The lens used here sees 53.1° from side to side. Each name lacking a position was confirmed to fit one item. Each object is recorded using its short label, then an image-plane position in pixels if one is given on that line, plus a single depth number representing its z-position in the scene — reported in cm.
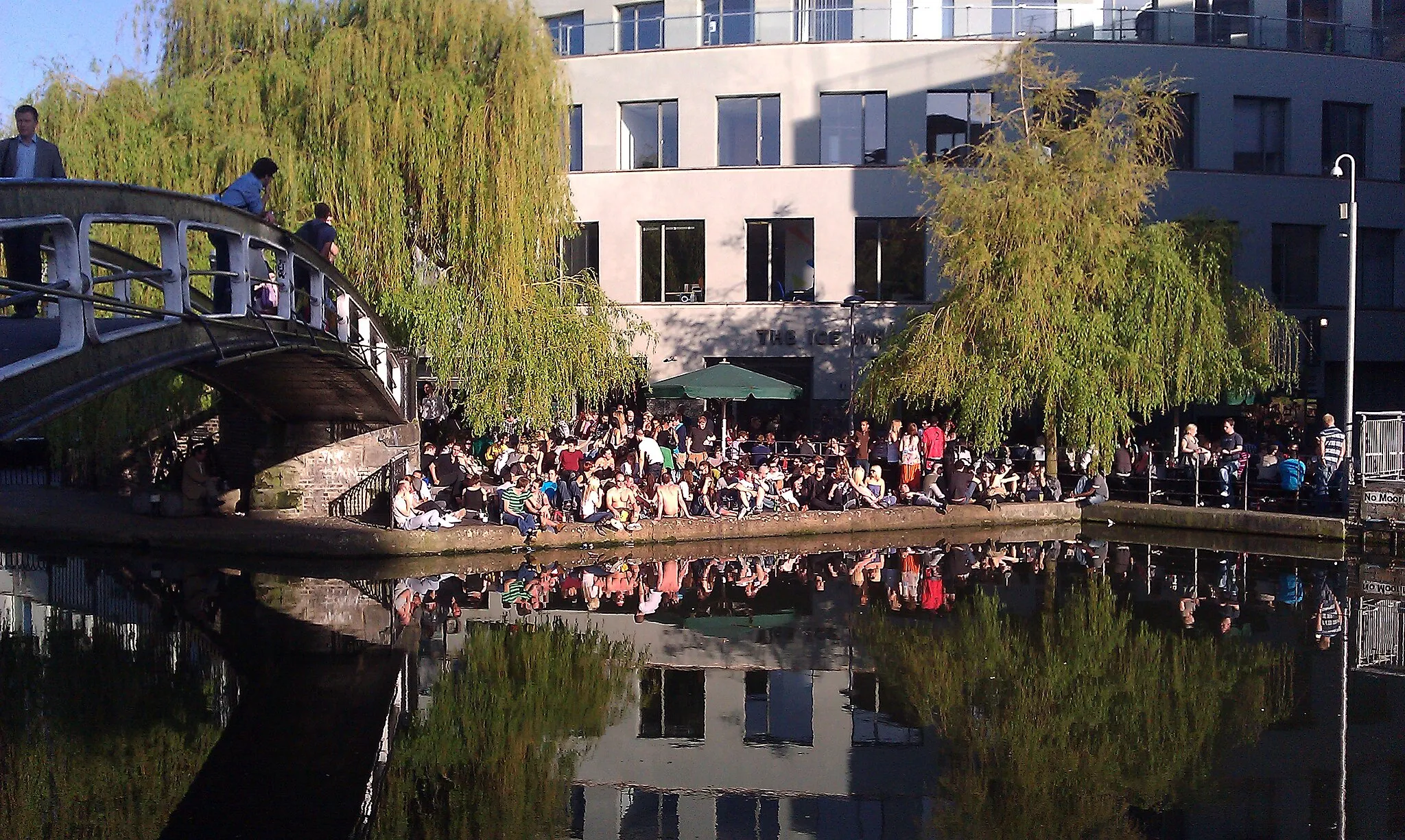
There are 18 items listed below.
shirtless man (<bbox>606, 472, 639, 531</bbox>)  2072
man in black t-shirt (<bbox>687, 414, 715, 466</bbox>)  2446
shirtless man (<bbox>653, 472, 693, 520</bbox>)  2172
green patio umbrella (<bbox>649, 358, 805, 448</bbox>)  2652
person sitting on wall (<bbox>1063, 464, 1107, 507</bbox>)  2480
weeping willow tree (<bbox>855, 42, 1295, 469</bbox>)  2405
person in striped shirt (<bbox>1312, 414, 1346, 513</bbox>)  2256
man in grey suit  859
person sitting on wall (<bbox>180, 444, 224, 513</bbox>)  2047
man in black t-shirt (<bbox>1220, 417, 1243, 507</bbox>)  2359
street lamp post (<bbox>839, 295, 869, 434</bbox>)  2983
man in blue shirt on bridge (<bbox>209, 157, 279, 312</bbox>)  1207
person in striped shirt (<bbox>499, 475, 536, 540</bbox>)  1973
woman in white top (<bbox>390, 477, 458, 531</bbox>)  1933
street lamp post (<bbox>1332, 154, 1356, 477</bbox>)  2294
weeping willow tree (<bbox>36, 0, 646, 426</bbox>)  2056
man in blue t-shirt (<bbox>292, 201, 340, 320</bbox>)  1542
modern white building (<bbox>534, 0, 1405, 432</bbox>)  3128
